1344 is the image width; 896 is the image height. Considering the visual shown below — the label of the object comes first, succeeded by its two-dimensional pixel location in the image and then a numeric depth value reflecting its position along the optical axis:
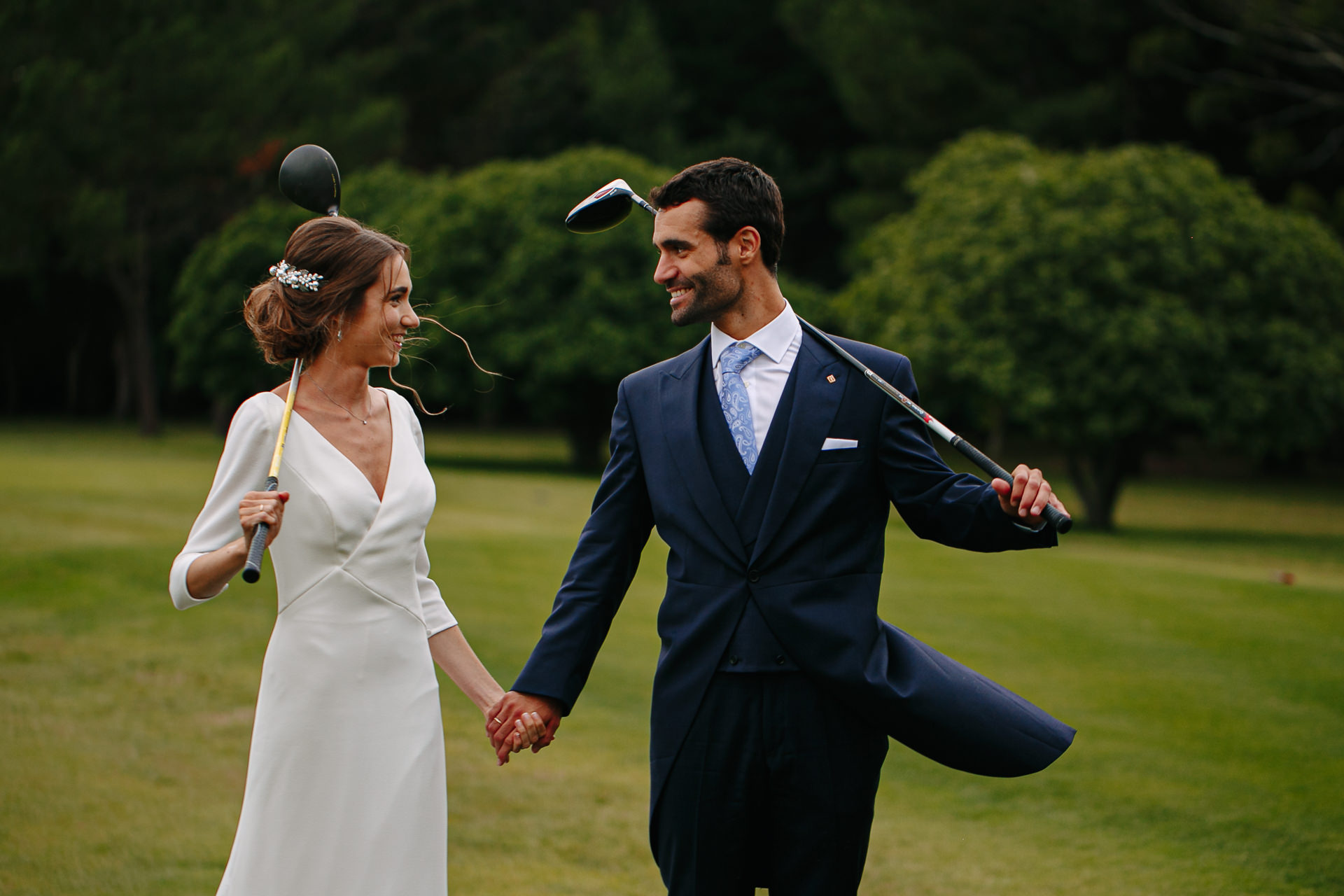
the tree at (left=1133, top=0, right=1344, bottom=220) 26.19
